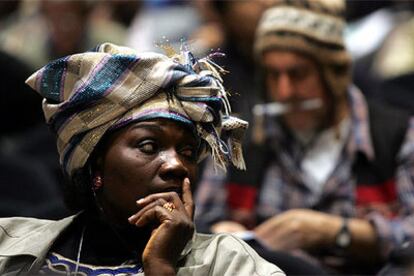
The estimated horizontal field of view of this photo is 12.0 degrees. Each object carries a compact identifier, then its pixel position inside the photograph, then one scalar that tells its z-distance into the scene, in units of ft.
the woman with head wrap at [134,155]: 13.50
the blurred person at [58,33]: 32.95
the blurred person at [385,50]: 27.32
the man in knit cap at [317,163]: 21.20
